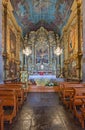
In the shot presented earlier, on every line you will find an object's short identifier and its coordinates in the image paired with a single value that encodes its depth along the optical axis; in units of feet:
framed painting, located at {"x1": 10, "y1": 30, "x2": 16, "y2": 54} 22.76
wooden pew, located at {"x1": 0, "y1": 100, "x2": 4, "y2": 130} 6.22
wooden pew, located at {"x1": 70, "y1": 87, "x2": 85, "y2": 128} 7.53
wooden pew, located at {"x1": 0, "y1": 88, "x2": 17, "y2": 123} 8.39
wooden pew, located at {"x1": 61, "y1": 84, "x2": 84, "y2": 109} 11.72
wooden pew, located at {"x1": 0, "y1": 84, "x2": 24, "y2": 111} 11.02
